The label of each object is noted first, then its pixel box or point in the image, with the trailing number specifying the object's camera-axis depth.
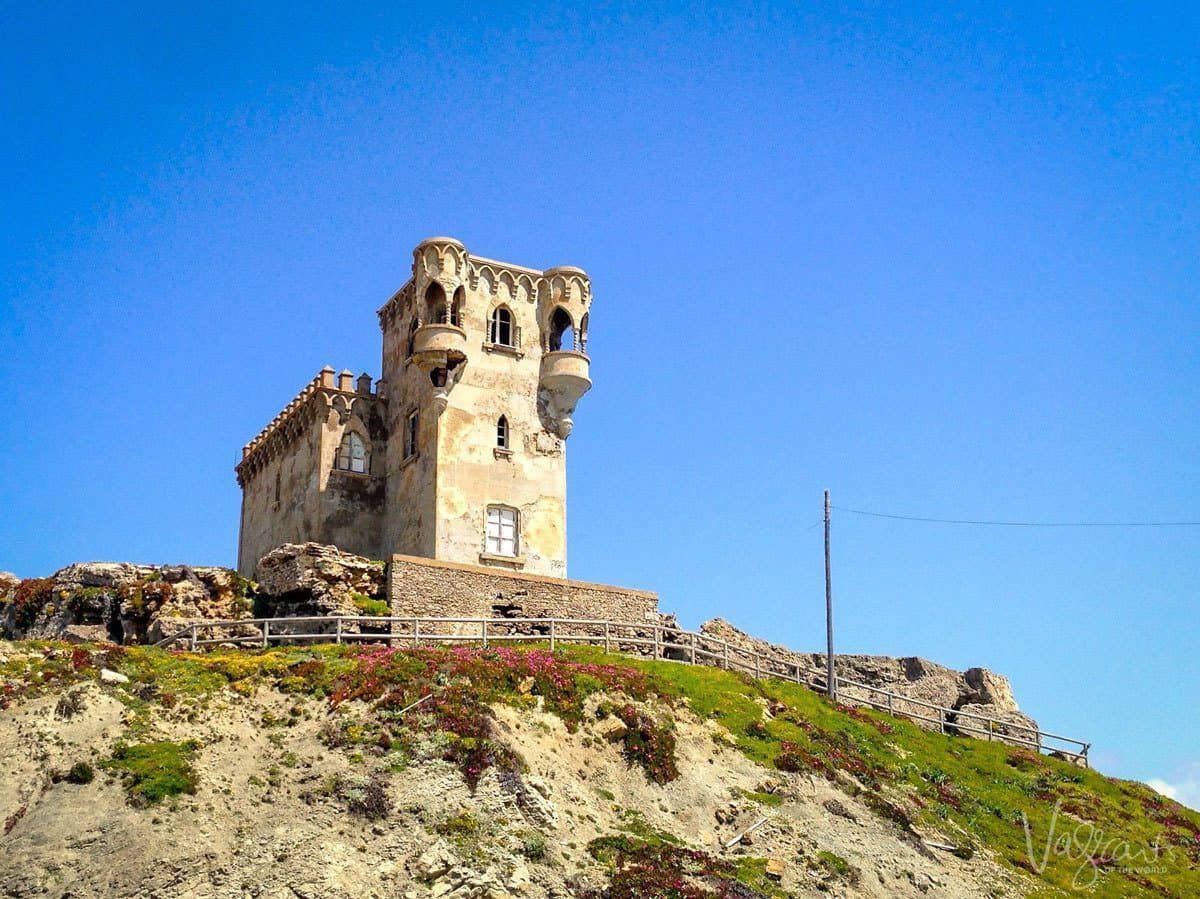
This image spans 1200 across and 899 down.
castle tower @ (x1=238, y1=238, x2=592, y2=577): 56.69
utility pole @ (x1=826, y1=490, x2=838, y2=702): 50.50
